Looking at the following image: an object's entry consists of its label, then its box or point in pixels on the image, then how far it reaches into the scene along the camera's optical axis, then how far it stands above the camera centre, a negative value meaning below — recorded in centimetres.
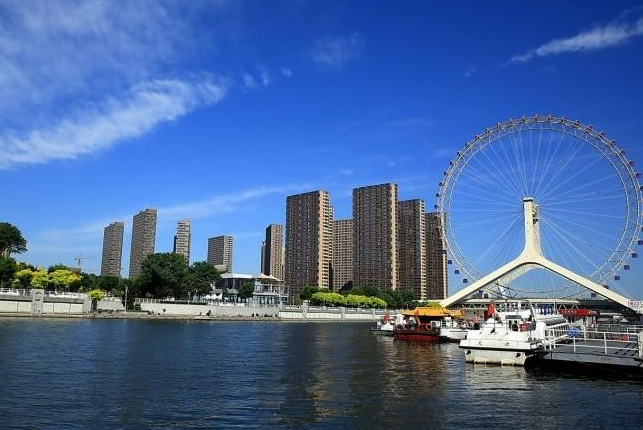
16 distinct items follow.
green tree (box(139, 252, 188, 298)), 16300 +787
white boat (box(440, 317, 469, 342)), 7788 -347
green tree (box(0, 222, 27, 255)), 14462 +1496
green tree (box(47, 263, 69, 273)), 15632 +851
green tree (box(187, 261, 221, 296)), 17124 +783
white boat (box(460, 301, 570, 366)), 4491 -270
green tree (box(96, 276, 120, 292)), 18388 +539
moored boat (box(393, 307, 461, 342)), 8112 -280
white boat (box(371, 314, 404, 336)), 9126 -336
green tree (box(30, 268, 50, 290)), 13525 +456
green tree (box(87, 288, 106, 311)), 14284 +87
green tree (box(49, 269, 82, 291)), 14250 +502
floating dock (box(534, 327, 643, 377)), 3856 -354
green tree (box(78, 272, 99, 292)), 16280 +508
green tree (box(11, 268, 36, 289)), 13650 +478
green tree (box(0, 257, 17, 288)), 13250 +642
